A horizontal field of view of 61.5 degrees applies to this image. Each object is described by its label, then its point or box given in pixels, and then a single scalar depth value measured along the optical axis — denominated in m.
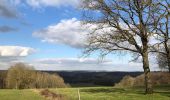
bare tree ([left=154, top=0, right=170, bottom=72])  13.58
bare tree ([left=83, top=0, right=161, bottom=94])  14.21
